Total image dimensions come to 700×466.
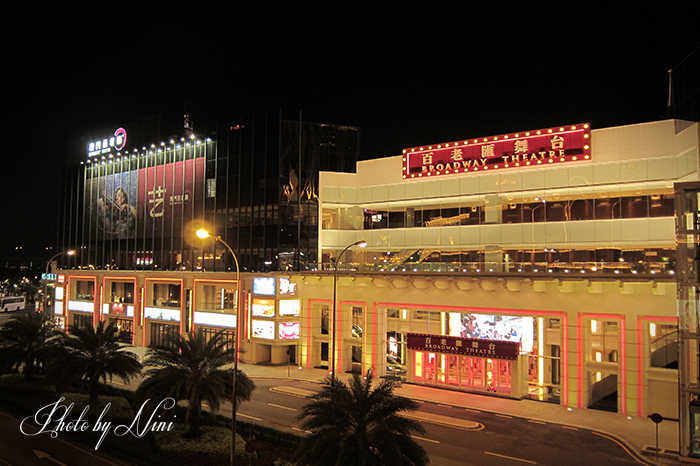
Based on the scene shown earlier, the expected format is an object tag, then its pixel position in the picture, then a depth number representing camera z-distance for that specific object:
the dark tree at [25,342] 31.64
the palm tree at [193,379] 21.75
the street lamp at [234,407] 18.61
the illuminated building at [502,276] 27.59
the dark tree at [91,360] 26.20
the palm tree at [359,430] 14.69
